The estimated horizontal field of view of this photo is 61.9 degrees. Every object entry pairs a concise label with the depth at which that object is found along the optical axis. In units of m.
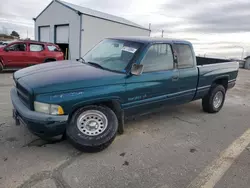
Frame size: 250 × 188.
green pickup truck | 2.72
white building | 16.78
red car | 10.44
